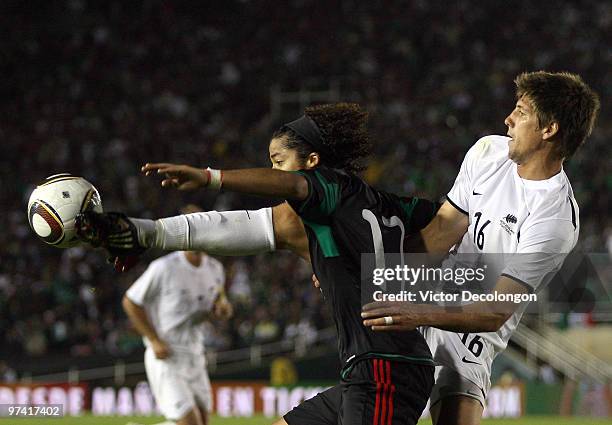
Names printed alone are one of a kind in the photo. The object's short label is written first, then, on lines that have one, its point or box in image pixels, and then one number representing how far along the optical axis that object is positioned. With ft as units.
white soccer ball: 31.12
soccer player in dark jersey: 30.08
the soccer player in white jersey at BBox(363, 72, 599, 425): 34.83
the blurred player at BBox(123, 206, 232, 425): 64.85
